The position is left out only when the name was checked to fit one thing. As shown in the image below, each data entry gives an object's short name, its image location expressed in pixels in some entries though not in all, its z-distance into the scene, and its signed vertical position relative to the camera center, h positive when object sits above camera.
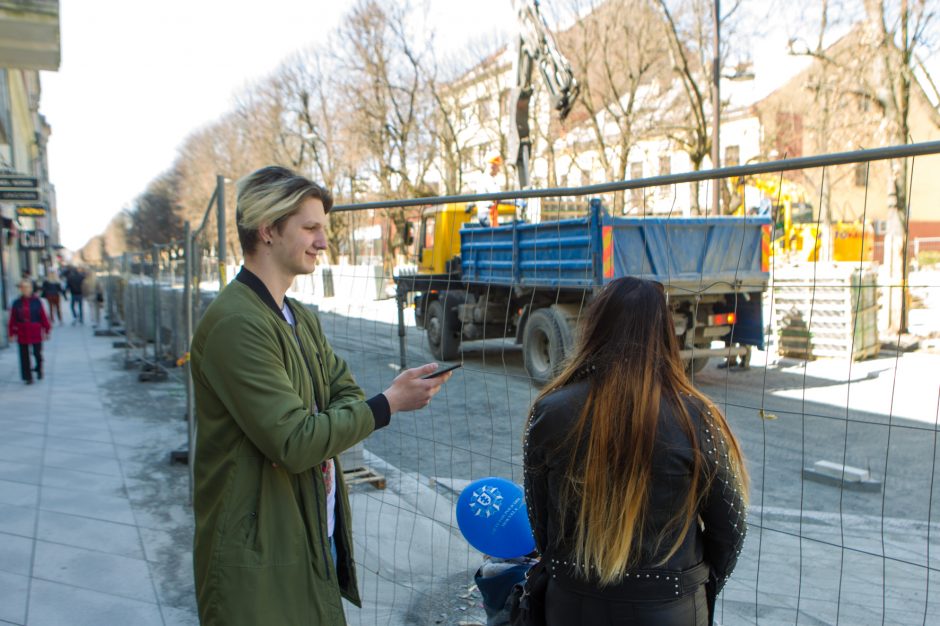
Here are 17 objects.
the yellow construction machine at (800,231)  19.91 +1.12
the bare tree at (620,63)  22.39 +6.41
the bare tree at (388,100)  29.61 +6.81
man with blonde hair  1.71 -0.39
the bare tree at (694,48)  20.10 +6.11
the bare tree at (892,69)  13.62 +3.88
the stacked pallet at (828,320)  10.78 -0.78
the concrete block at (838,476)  5.55 -1.59
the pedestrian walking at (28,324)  10.62 -0.91
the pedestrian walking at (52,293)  23.03 -0.96
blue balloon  2.60 -0.90
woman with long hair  1.63 -0.46
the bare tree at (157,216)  62.78 +4.35
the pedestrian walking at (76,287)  24.36 -0.87
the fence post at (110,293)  19.62 -0.83
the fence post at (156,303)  10.93 -0.60
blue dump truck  8.53 -0.02
